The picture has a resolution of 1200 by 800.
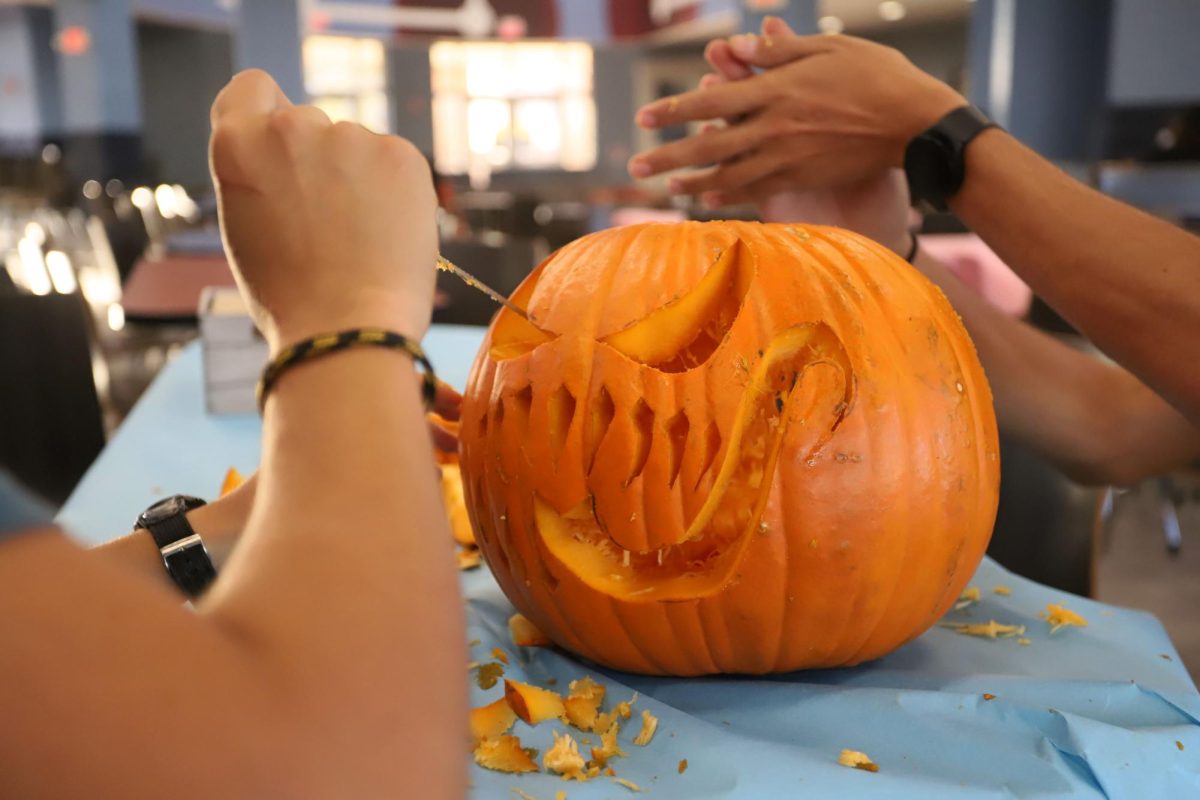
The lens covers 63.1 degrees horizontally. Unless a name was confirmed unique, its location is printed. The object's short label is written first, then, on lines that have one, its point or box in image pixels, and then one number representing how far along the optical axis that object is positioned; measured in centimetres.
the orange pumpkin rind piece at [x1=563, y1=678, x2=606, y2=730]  66
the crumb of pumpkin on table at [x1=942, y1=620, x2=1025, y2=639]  81
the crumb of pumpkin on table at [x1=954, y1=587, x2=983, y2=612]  87
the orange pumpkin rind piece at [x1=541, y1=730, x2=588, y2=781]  59
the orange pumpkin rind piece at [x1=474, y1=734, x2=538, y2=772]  59
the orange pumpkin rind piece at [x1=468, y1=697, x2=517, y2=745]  62
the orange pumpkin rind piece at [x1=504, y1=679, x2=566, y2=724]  64
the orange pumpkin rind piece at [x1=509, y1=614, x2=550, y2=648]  79
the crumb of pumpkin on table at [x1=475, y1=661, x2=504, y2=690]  70
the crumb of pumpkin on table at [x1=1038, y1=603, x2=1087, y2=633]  82
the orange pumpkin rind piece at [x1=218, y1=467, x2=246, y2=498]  103
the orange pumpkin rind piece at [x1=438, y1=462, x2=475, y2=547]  96
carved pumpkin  67
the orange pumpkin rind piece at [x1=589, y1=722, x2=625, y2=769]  61
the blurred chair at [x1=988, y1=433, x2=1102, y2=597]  125
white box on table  143
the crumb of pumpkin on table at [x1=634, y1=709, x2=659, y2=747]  63
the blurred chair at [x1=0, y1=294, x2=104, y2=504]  184
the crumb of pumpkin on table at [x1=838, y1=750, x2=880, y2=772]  59
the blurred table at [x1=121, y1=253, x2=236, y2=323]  247
